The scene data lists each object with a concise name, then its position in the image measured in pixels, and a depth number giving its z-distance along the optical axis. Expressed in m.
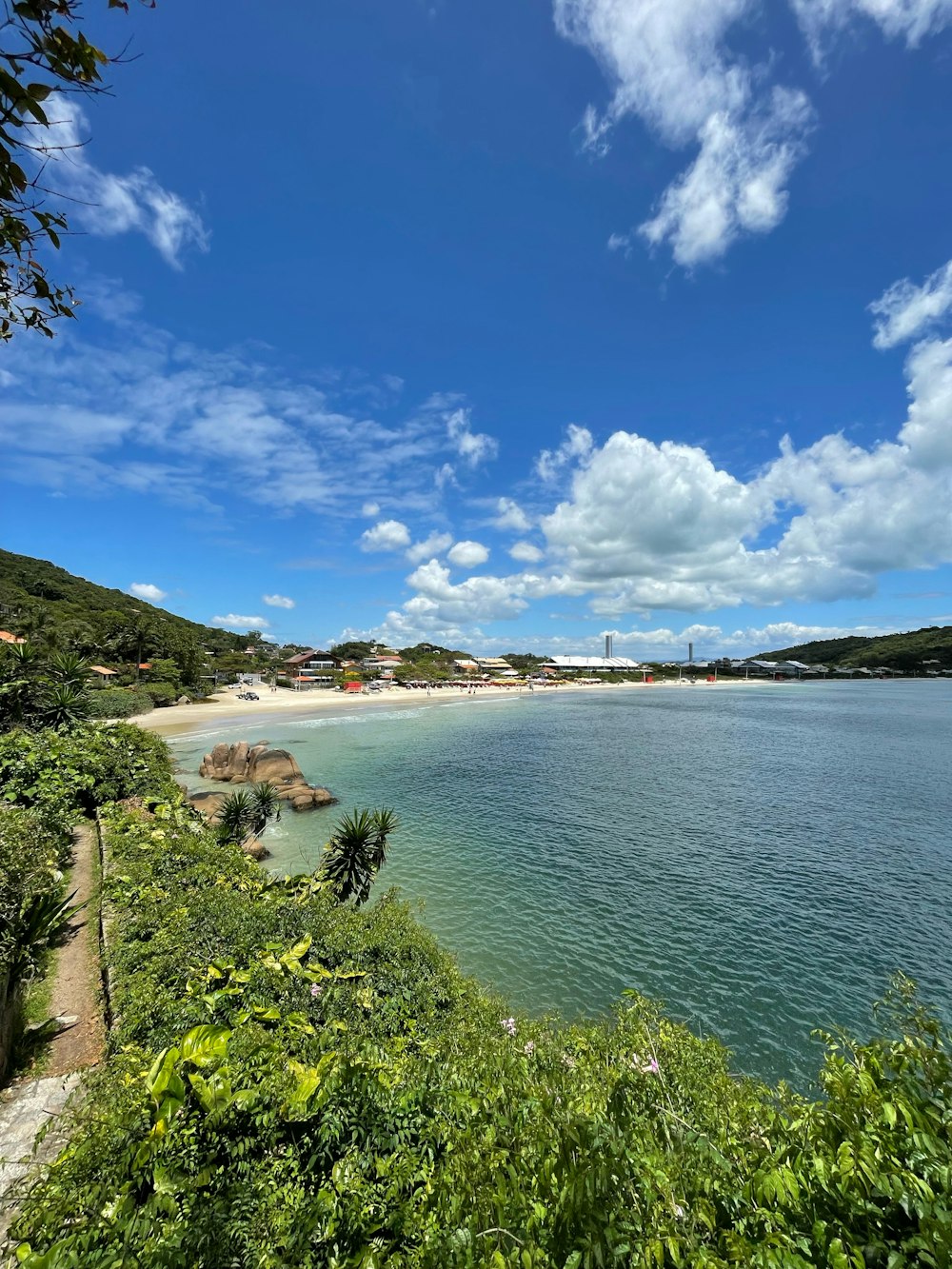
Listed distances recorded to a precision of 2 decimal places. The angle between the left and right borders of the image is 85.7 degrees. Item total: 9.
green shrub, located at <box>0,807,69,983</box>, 7.58
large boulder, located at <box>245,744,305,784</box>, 32.47
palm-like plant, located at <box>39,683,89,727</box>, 23.89
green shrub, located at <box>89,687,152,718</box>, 54.31
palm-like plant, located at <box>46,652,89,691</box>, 27.14
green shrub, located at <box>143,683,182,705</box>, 69.68
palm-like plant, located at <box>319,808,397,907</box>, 14.35
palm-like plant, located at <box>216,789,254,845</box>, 17.48
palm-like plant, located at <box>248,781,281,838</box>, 20.70
